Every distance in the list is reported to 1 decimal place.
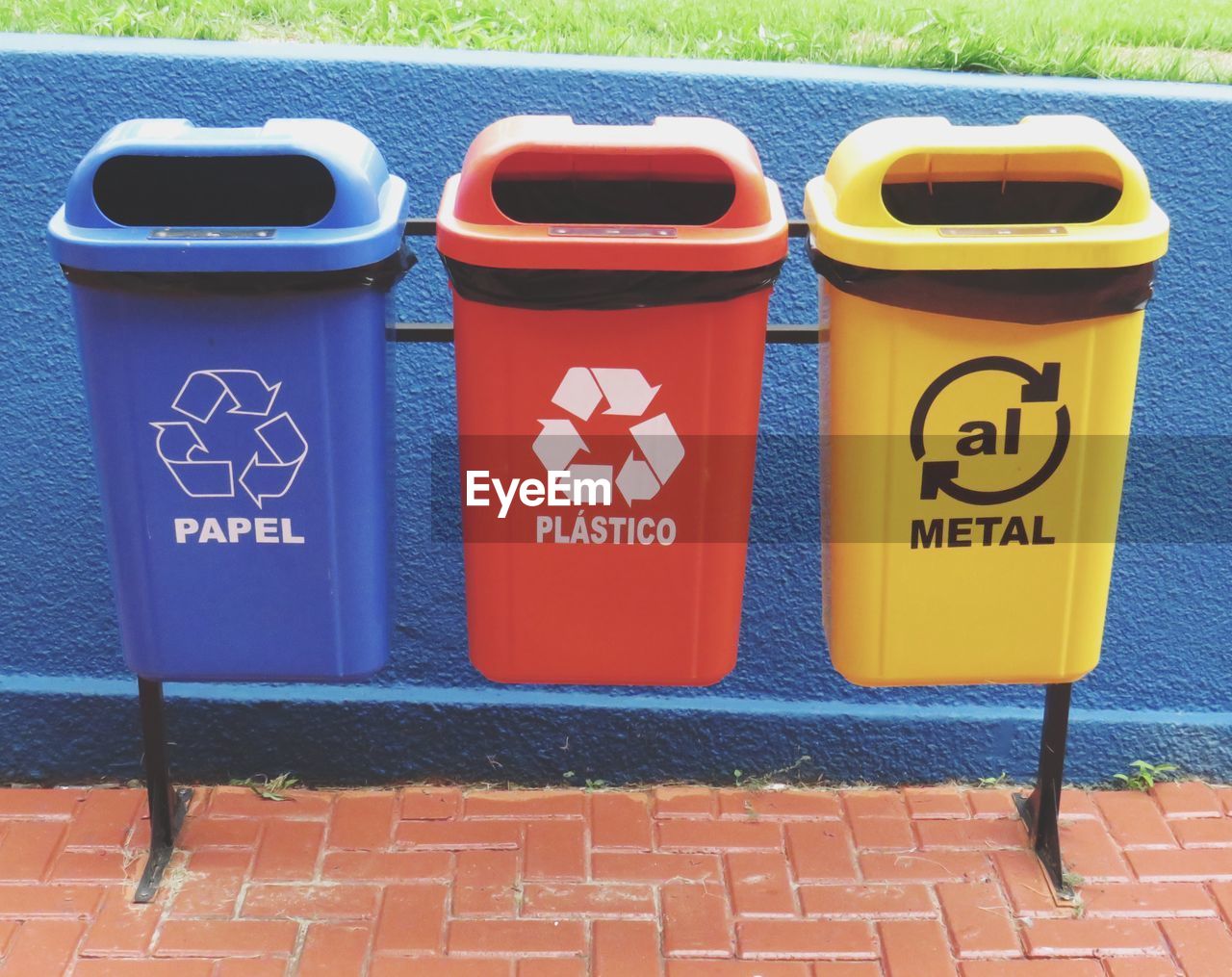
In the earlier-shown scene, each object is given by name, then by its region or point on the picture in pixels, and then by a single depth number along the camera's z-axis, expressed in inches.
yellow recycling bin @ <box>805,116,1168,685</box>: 91.1
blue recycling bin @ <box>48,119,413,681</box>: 90.4
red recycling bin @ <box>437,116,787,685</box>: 90.9
